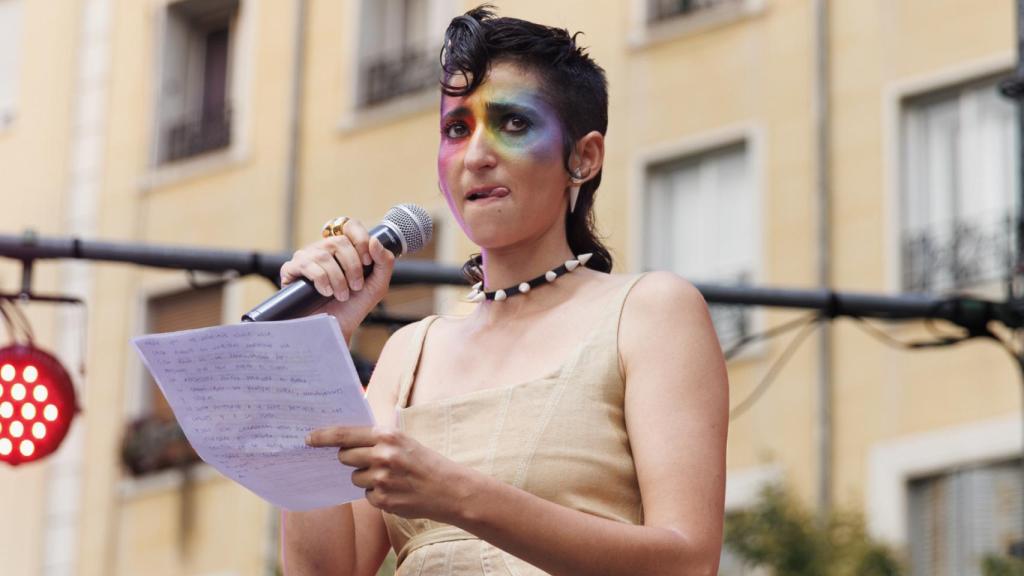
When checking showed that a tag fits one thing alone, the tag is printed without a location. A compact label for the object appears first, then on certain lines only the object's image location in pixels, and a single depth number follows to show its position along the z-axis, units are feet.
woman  12.32
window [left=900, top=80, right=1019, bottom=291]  61.93
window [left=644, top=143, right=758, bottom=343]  67.77
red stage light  29.73
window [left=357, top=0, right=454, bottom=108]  79.77
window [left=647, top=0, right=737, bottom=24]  70.59
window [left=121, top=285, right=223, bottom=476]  81.00
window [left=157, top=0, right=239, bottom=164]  86.43
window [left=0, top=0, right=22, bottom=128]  90.84
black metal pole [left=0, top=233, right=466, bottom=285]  29.78
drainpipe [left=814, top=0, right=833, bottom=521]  63.26
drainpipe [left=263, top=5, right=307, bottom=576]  81.51
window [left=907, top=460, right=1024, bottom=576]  59.57
